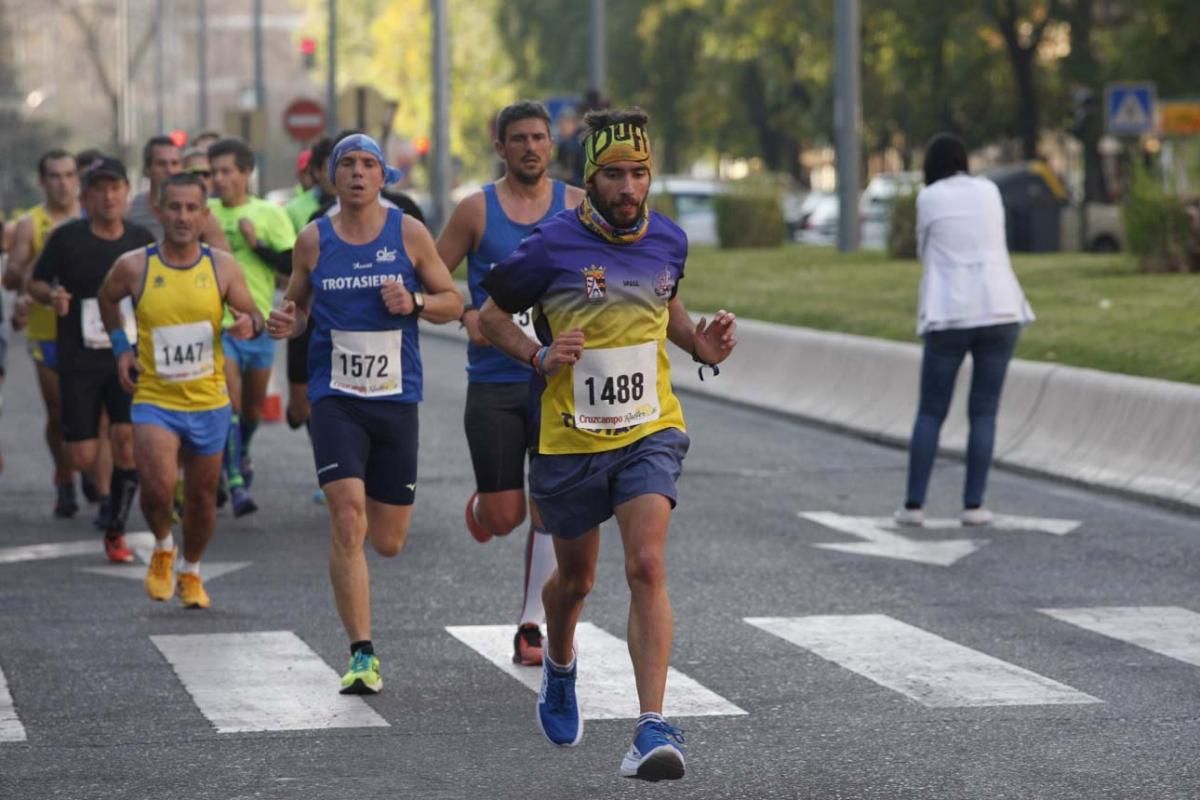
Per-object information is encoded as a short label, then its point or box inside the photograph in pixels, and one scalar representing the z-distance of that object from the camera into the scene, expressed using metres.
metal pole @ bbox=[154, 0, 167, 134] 81.85
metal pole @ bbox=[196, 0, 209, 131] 83.06
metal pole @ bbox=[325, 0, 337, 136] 56.97
